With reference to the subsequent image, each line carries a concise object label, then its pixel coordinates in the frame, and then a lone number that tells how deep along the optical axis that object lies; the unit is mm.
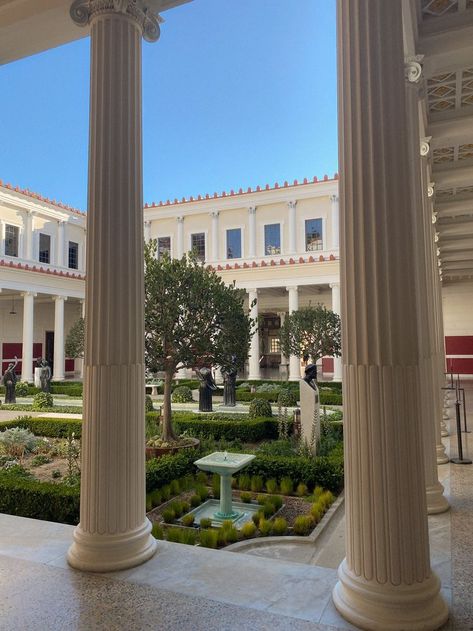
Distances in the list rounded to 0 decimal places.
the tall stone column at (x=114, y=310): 3303
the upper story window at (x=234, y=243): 24969
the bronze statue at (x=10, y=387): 15672
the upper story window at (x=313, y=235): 23422
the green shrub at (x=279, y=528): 4645
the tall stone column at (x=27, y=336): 21703
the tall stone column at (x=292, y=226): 23688
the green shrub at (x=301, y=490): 6012
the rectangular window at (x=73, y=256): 25719
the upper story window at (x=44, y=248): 24141
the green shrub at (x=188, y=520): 4973
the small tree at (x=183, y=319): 8898
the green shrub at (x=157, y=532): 4316
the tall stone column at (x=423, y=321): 4355
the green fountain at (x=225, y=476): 5125
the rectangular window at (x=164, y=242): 26391
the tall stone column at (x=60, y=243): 24750
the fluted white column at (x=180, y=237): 25964
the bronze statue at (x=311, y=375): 8056
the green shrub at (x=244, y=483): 6293
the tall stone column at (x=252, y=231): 24516
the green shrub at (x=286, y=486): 6066
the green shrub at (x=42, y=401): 13805
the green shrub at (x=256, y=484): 6200
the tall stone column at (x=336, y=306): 20942
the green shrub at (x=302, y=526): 4707
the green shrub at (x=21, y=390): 17984
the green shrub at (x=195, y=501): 5688
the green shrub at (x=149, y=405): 12130
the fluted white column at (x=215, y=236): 25219
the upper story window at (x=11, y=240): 22641
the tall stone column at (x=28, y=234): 23234
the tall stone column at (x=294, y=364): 21312
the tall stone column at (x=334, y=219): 22578
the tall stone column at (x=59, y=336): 23156
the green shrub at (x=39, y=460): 7831
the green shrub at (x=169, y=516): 5090
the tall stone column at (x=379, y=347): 2504
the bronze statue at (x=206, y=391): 12522
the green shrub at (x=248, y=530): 4586
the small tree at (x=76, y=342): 20781
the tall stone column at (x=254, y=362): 22172
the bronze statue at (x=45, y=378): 17109
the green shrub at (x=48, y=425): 9945
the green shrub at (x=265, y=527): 4629
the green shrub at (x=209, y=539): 4227
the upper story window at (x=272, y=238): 24312
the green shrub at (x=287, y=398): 12820
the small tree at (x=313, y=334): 16828
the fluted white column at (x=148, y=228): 26700
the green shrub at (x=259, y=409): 10641
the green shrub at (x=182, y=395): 15344
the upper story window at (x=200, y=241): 25797
